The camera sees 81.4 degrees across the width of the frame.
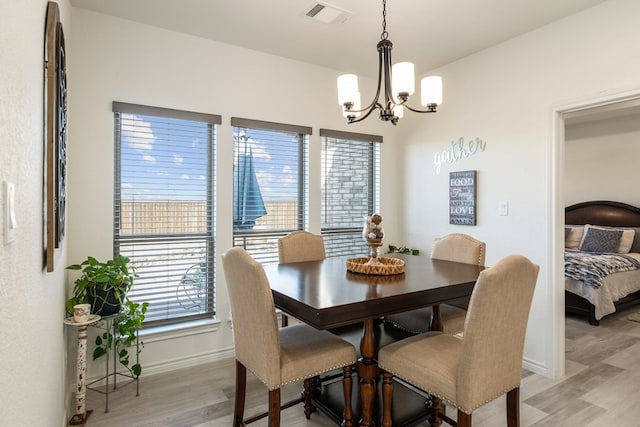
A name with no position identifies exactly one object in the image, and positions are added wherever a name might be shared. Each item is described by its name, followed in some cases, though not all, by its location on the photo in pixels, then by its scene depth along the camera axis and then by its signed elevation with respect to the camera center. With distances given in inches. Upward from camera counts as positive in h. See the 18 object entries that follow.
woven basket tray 84.8 -12.5
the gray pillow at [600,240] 201.6 -14.4
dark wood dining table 62.3 -14.8
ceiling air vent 101.5 +56.6
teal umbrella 130.0 +6.5
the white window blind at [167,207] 111.6 +2.2
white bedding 159.0 -33.7
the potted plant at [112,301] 91.6 -21.8
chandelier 78.7 +27.9
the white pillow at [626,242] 201.6 -15.3
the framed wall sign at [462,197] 136.0 +6.1
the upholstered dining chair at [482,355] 59.4 -25.6
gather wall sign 134.8 +24.0
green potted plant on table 154.4 -15.3
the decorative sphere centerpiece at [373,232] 85.1 -4.2
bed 160.4 -28.3
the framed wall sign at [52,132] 49.3 +12.0
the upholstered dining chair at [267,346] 67.4 -26.6
